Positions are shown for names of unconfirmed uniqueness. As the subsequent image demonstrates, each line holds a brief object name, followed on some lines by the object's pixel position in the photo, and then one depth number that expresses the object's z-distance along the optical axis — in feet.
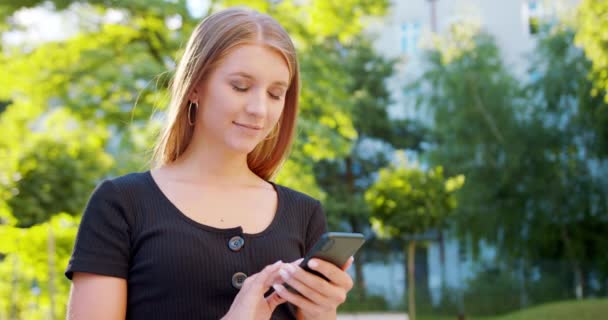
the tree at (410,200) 41.65
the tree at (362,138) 71.41
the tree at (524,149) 60.39
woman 4.86
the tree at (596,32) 38.40
